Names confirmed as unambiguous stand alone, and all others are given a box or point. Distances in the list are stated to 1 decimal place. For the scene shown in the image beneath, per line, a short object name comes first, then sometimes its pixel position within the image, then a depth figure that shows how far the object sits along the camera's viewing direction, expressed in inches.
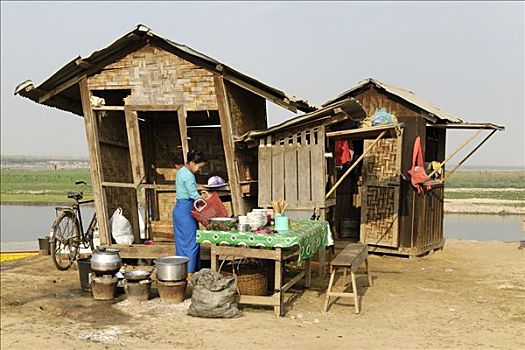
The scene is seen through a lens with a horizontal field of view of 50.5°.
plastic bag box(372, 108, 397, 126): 358.6
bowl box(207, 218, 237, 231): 236.4
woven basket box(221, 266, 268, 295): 243.0
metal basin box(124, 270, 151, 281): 249.0
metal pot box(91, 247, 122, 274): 250.2
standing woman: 267.6
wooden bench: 232.7
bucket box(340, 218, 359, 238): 449.7
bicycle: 326.3
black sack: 221.5
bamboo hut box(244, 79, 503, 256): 292.2
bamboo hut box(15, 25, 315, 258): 303.9
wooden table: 222.7
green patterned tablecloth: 221.3
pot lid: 239.8
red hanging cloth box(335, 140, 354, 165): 373.1
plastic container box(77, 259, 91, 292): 269.3
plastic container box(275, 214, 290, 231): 241.0
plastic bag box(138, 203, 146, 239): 344.8
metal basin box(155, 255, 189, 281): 239.1
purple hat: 337.4
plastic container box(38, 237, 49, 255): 381.1
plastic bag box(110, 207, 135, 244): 330.0
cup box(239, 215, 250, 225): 240.0
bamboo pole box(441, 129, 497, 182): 386.9
